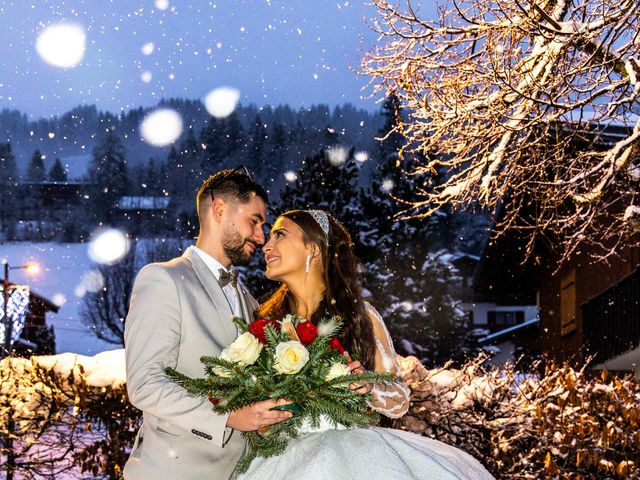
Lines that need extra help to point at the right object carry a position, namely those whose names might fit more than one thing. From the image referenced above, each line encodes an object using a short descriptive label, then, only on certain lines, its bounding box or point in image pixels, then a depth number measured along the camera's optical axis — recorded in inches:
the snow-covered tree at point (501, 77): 274.7
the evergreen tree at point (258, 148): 2058.3
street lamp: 930.8
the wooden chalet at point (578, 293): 671.1
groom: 147.8
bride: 154.7
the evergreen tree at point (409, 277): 1154.0
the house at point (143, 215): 2081.7
